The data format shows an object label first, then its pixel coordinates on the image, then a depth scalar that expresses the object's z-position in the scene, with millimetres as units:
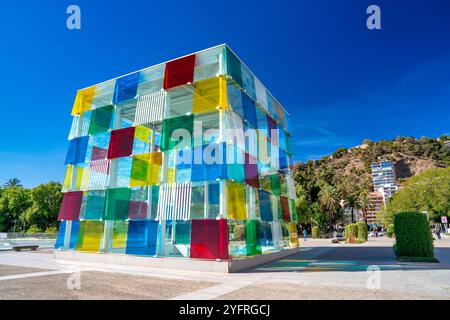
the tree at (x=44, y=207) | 59250
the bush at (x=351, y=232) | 33925
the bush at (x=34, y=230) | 52875
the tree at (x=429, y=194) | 46344
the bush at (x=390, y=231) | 45241
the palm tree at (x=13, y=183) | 82088
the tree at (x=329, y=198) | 66250
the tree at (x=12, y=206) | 61562
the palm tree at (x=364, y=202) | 77125
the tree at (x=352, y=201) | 75062
